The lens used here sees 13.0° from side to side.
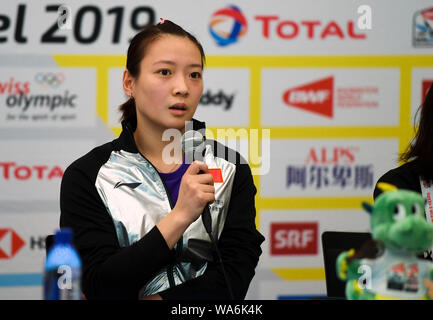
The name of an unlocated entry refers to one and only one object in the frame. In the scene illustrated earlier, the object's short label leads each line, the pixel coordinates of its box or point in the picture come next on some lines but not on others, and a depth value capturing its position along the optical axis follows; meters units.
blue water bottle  3.25
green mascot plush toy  3.12
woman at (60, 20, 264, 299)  3.47
